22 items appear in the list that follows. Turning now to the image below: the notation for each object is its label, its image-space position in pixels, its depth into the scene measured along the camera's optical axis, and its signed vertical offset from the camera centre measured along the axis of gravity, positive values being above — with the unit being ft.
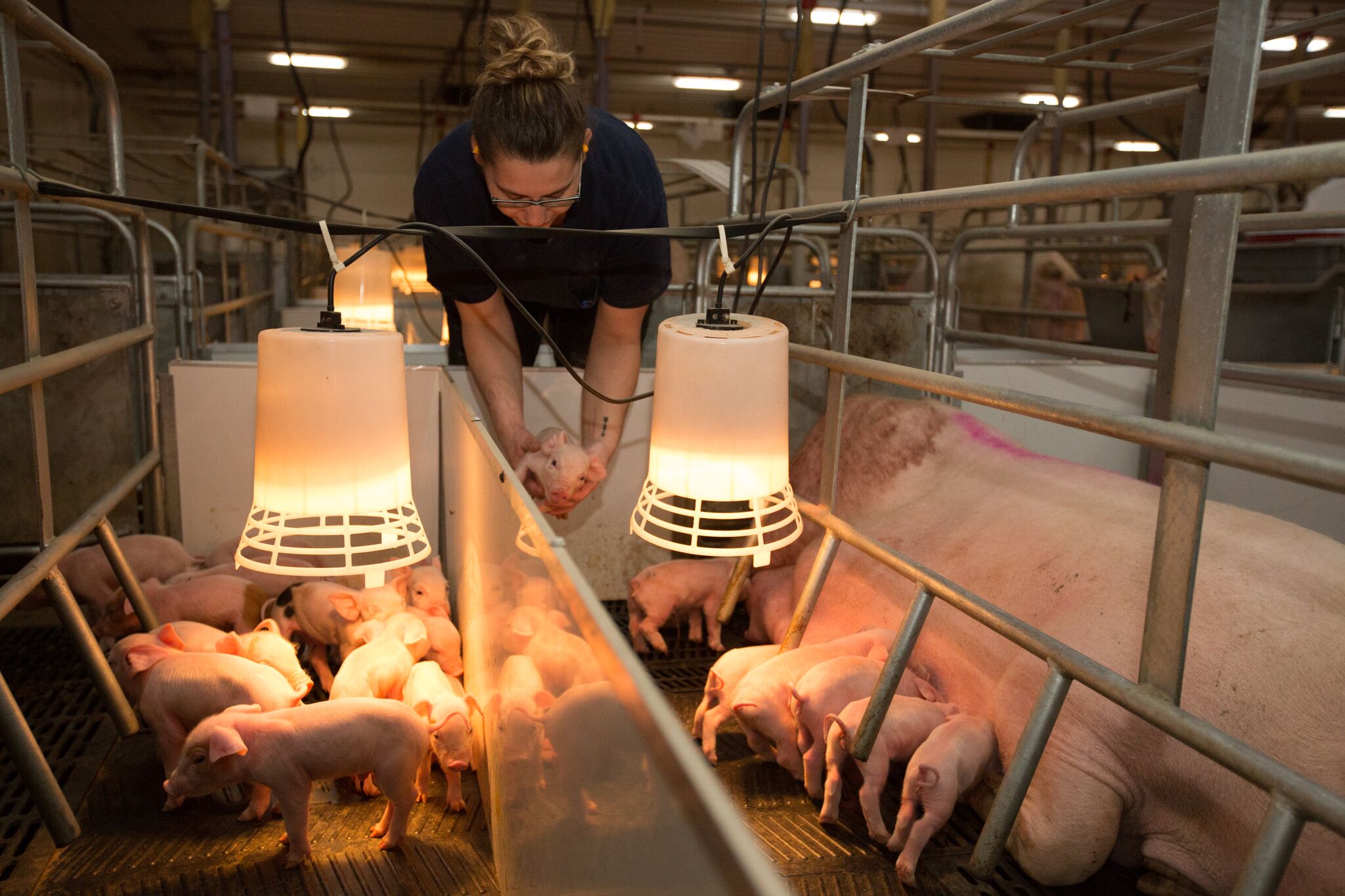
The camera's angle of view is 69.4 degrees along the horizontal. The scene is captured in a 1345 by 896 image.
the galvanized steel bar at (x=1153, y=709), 3.04 -1.48
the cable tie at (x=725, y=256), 4.37 +0.12
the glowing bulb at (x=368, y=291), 12.30 -0.30
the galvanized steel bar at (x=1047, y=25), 5.99 +1.72
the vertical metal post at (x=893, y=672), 4.92 -1.92
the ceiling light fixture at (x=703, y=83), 25.64 +5.23
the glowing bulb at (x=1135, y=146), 28.31 +4.62
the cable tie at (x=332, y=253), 4.02 +0.05
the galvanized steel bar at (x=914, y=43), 4.54 +1.30
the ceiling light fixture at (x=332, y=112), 30.78 +4.92
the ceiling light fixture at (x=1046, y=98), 26.66 +5.46
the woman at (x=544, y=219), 4.98 +0.35
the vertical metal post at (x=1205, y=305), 3.33 -0.02
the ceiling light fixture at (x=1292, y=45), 18.94 +5.26
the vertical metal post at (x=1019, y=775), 4.06 -2.06
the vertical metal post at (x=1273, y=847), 3.12 -1.74
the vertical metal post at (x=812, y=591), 5.94 -1.86
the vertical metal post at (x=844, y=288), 5.74 -0.01
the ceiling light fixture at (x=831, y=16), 19.94 +5.53
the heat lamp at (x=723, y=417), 4.33 -0.61
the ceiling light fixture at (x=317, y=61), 23.61 +4.96
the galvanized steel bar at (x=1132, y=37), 6.06 +1.69
